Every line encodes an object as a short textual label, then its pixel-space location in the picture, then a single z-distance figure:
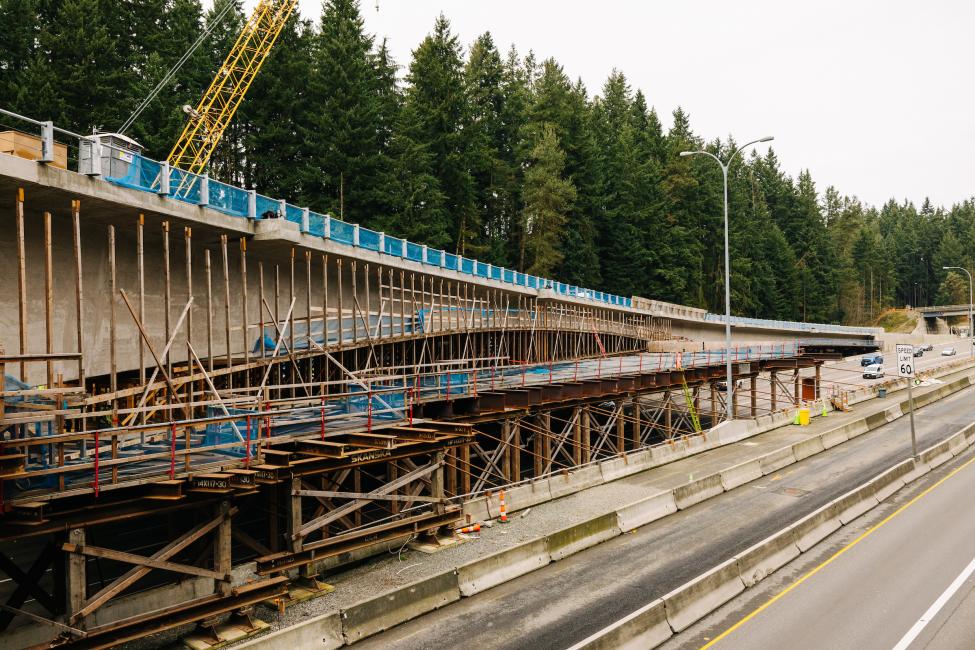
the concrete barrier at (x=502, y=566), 12.62
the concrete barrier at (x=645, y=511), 16.44
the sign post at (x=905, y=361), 23.64
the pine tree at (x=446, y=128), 59.12
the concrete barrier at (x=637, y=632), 9.80
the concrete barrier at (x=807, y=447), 25.08
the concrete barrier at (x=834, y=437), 27.46
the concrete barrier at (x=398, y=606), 10.77
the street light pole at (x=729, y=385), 26.66
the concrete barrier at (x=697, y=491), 18.44
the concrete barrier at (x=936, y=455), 23.56
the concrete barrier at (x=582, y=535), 14.48
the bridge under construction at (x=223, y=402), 10.52
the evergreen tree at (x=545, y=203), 63.41
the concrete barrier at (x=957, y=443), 26.01
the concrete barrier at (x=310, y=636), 9.55
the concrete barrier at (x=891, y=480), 19.52
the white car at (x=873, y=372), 54.72
